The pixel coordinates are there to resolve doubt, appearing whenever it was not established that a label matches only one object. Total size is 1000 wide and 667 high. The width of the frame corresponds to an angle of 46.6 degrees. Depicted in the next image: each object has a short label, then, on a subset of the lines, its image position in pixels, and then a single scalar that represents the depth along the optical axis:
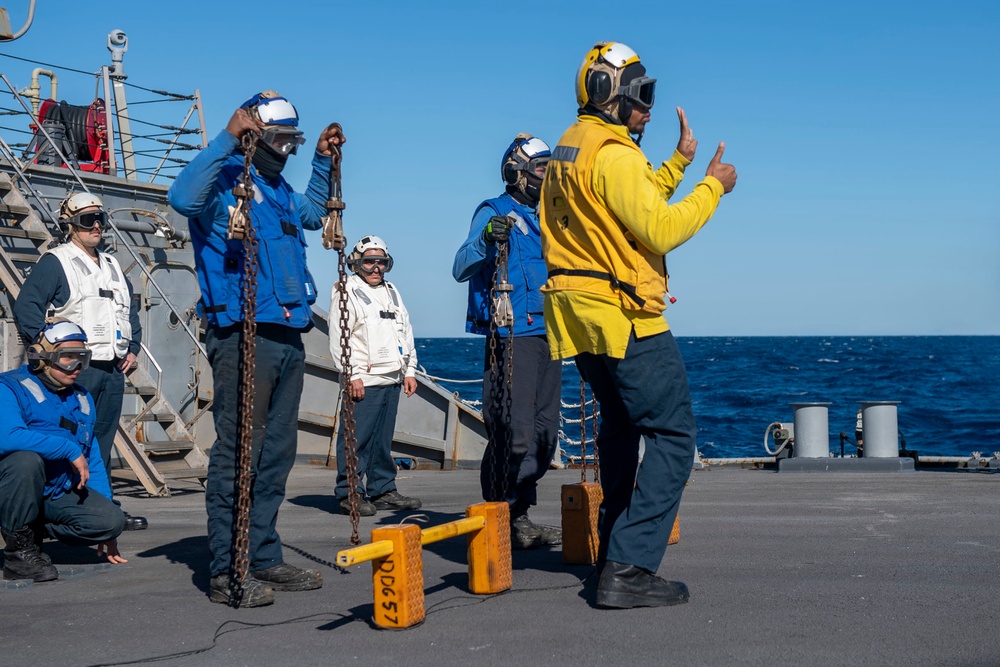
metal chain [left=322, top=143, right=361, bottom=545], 5.29
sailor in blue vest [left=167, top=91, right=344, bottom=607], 5.23
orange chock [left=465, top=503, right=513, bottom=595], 5.27
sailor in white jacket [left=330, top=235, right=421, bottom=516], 9.42
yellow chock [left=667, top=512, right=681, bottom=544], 6.65
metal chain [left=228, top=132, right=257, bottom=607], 5.00
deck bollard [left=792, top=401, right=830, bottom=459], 12.38
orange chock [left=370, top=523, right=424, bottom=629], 4.62
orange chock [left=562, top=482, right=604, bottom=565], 6.06
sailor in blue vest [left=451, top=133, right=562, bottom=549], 6.71
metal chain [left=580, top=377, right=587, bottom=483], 6.45
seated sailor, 6.12
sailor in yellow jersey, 4.83
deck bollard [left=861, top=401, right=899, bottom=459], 12.04
